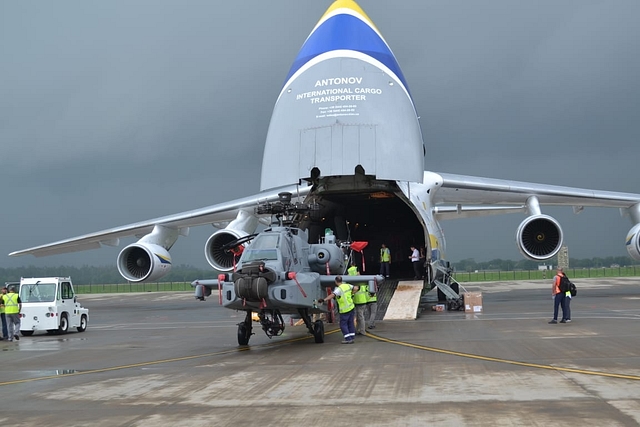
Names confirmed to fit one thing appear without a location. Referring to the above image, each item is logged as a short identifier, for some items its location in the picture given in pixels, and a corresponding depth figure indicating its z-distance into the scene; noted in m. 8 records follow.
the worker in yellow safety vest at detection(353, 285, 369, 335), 15.51
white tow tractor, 19.30
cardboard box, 20.89
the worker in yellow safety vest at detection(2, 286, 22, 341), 18.16
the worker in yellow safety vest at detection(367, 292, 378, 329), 16.91
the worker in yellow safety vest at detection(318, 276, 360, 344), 14.07
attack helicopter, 12.91
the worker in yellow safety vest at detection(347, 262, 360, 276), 17.17
